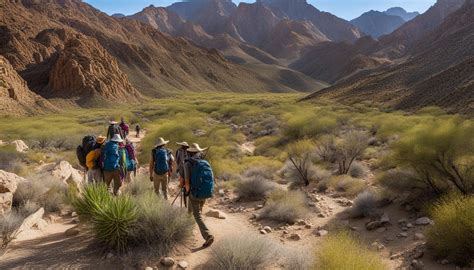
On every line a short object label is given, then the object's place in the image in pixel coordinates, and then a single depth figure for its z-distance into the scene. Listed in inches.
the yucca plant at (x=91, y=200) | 318.7
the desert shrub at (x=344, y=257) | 226.7
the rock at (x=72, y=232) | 347.9
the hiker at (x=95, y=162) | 390.9
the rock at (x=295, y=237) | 379.9
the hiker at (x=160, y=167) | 410.3
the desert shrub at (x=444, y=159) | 392.2
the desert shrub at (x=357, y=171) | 618.5
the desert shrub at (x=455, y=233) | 280.5
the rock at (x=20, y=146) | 942.3
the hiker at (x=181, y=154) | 401.5
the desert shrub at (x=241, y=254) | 270.8
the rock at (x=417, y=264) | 293.9
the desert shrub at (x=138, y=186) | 458.3
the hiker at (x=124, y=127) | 766.6
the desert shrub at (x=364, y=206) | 423.8
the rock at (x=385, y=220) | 391.9
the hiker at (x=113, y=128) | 540.9
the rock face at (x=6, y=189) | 387.5
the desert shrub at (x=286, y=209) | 422.3
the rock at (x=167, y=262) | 286.4
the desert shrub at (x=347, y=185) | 520.4
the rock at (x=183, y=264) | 285.2
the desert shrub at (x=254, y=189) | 525.0
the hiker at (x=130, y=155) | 461.4
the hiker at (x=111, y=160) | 378.9
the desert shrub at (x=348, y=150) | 648.9
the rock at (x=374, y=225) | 391.3
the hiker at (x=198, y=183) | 309.1
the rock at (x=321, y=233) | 385.0
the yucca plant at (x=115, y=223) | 295.0
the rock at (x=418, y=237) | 340.5
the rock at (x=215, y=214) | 428.5
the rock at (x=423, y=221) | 367.9
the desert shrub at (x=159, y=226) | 300.8
